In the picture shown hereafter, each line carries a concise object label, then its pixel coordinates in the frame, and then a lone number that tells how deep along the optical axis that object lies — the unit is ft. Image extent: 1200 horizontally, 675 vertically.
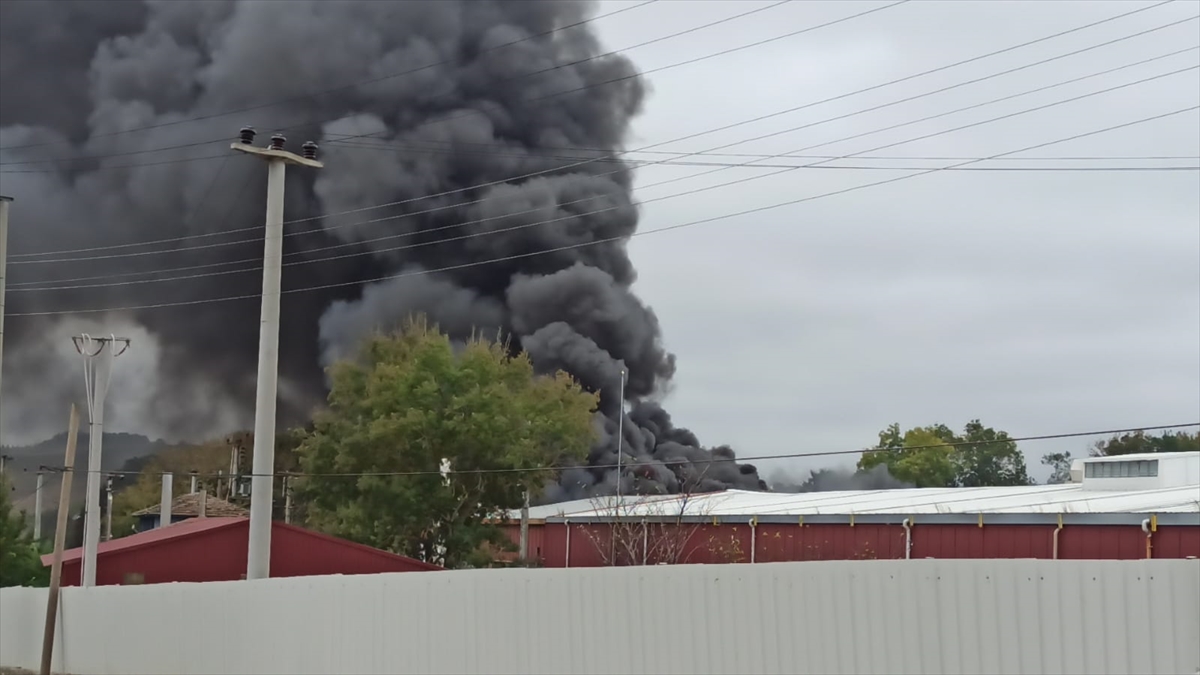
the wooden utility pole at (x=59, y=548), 100.68
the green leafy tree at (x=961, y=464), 309.83
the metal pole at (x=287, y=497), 193.99
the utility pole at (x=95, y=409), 119.44
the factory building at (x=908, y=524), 100.94
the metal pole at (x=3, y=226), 102.53
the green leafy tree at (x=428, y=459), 148.15
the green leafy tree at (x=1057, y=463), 320.70
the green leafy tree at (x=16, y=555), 172.45
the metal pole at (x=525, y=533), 159.44
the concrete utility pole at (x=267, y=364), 80.59
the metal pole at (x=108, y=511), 199.72
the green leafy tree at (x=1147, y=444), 248.93
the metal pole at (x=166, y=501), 183.76
